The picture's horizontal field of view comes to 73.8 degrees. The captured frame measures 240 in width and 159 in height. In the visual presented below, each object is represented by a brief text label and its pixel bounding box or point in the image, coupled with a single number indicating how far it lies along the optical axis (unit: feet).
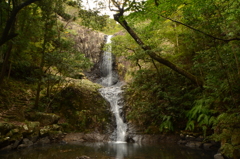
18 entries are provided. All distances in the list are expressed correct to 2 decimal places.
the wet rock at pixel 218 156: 18.11
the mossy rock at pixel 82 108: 38.29
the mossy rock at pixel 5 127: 22.07
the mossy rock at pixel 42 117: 32.24
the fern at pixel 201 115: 24.09
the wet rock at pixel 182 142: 28.67
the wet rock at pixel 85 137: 34.02
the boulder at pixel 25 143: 24.23
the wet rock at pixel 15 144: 22.94
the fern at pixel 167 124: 30.83
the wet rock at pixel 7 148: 21.79
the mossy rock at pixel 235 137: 14.85
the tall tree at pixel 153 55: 28.02
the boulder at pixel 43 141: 27.90
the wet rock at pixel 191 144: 26.47
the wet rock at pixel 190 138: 27.78
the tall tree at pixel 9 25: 16.20
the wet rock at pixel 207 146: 24.31
